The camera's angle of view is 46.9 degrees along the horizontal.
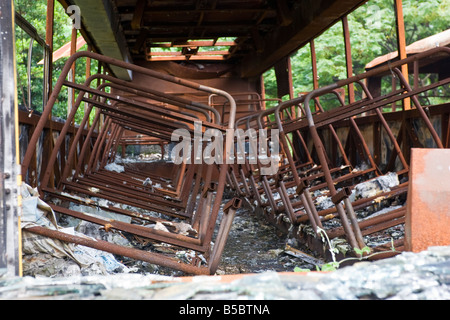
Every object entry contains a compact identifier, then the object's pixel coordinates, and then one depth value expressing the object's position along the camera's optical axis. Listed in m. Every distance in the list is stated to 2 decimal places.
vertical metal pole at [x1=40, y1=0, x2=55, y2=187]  4.64
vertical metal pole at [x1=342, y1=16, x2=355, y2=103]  7.66
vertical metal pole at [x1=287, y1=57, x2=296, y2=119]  10.93
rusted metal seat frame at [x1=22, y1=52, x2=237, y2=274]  2.50
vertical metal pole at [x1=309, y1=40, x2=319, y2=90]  9.27
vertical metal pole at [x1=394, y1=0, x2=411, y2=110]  6.24
